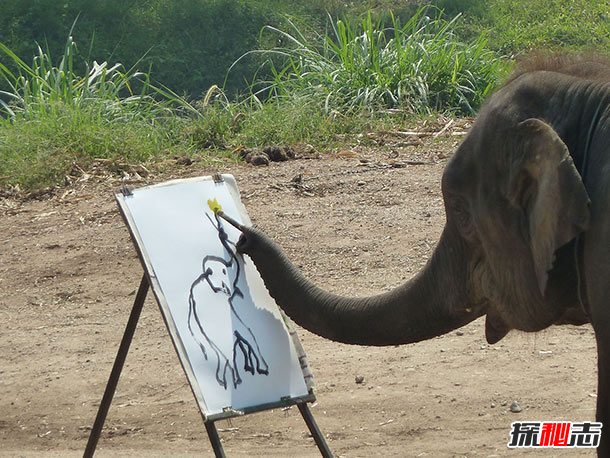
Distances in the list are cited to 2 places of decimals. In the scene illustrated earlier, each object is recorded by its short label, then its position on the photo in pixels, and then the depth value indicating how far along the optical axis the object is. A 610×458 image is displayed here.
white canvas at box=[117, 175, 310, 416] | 10.31
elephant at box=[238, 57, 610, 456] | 7.83
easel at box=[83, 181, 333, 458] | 10.31
